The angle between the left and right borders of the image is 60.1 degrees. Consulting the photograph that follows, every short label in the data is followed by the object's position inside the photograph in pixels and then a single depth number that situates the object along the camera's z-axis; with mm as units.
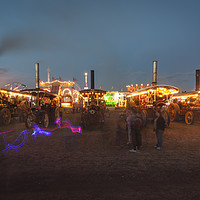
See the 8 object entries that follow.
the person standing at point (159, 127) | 5844
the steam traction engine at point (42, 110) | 10719
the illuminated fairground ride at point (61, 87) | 55812
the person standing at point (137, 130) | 5613
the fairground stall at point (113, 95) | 53791
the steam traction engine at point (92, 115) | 10885
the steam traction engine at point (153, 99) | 11227
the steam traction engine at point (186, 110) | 12445
